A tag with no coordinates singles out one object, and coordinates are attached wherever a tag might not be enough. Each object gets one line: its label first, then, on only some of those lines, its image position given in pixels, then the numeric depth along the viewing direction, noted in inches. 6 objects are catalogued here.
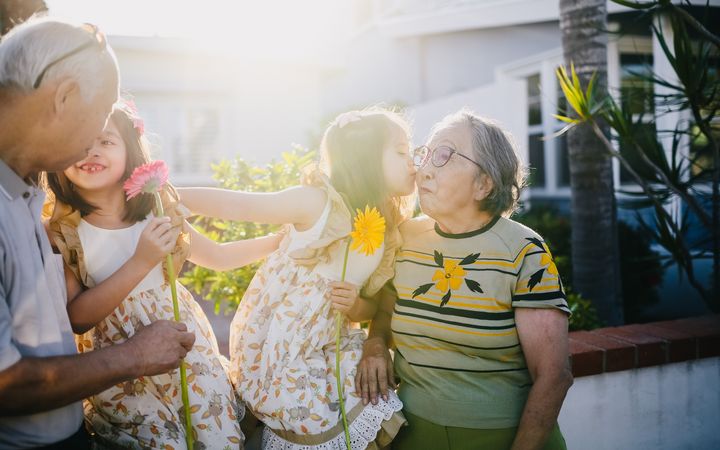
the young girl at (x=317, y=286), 79.5
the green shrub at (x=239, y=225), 120.6
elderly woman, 76.9
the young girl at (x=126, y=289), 70.1
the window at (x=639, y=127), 150.6
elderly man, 54.7
